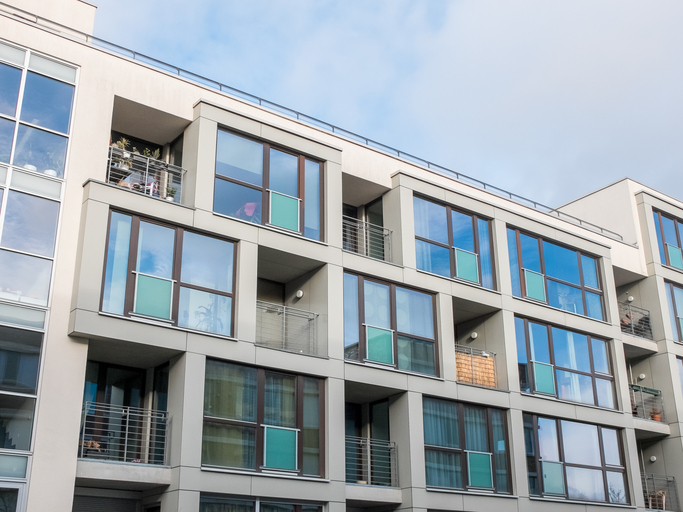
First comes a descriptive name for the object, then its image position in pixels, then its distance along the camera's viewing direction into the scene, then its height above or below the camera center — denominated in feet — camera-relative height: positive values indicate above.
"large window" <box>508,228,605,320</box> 75.92 +27.66
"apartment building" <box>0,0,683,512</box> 50.29 +18.40
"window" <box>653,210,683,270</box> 91.56 +36.16
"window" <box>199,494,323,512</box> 51.52 +5.05
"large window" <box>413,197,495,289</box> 69.97 +27.89
